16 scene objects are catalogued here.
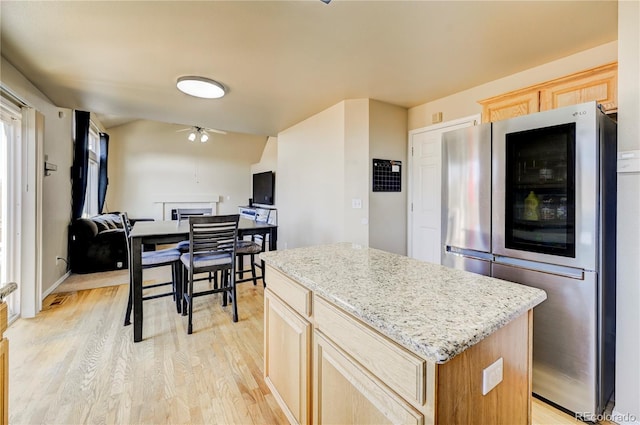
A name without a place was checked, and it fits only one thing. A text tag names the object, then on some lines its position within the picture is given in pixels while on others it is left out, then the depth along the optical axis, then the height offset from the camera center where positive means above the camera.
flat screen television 6.64 +0.59
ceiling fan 5.34 +1.59
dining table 2.27 -0.26
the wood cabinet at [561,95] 1.89 +0.89
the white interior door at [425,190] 3.31 +0.25
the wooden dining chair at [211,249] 2.46 -0.36
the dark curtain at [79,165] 3.95 +0.65
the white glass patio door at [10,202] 2.57 +0.08
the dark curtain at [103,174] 6.01 +0.80
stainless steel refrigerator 1.47 -0.12
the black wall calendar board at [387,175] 3.45 +0.45
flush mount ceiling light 2.67 +1.24
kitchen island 0.73 -0.43
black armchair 4.01 -0.55
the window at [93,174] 5.65 +0.78
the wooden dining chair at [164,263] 2.55 -0.51
